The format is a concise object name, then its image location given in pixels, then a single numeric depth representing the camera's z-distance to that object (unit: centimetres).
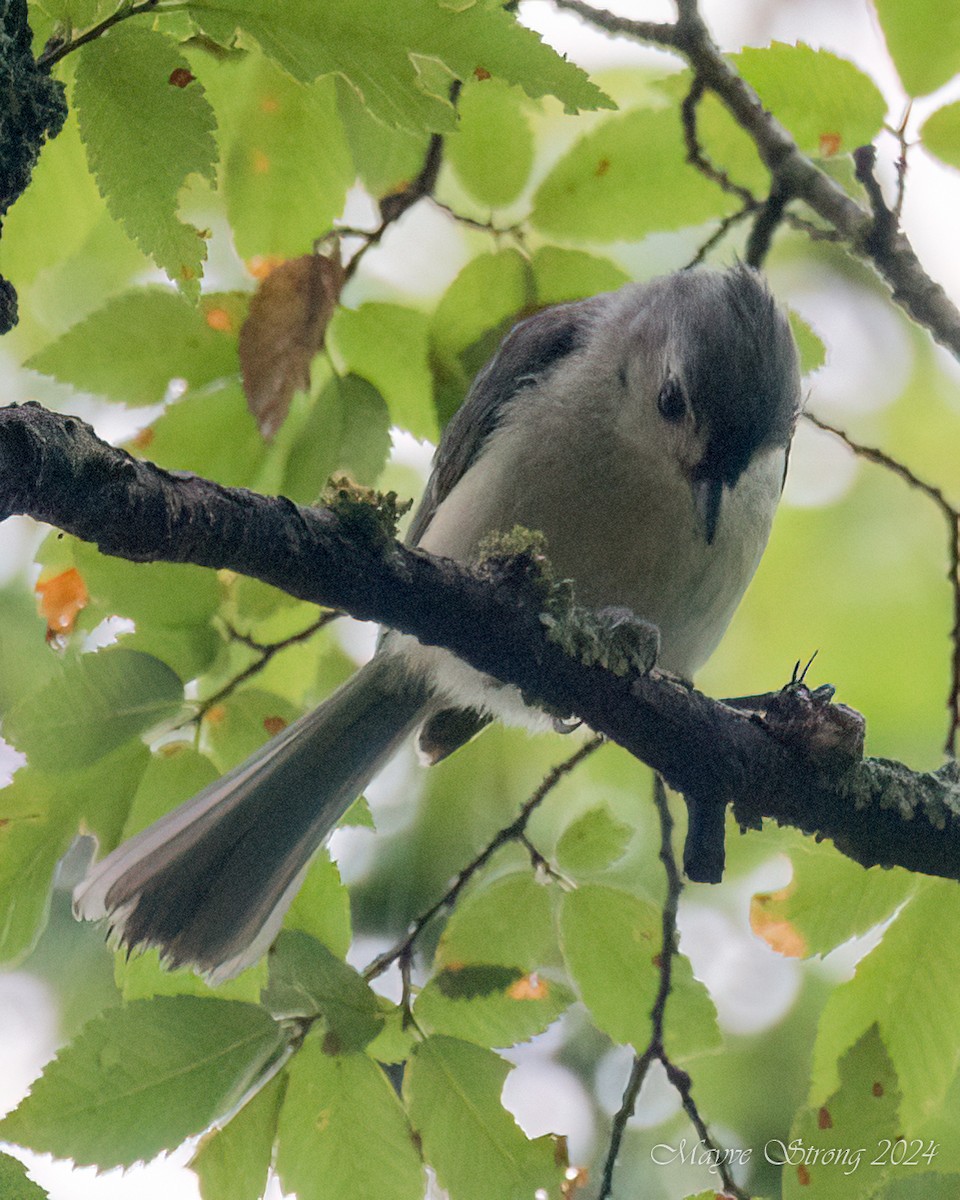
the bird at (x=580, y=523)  567
